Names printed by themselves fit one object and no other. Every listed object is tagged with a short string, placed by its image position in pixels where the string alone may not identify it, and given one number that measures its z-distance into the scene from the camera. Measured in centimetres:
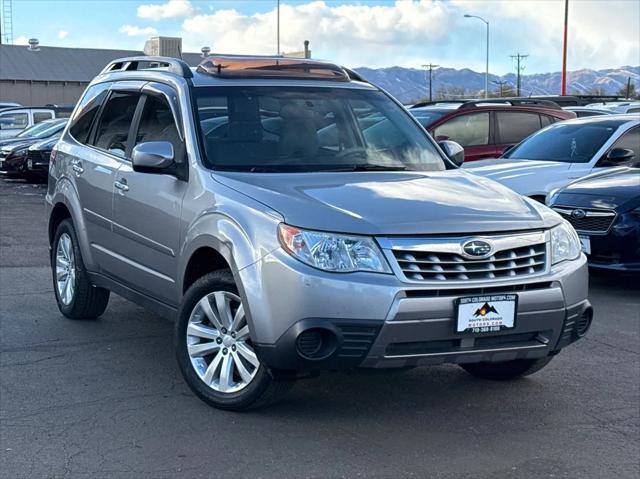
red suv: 1447
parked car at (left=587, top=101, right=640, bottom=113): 1862
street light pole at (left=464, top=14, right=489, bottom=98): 6632
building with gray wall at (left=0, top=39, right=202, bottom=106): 6712
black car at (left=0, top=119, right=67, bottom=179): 2062
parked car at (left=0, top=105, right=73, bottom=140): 2589
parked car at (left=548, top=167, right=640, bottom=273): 870
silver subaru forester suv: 462
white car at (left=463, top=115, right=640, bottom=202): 1048
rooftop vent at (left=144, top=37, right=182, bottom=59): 5038
